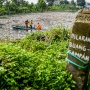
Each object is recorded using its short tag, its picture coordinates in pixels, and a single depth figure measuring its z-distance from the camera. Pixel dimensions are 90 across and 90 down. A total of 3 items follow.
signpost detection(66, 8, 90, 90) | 3.06
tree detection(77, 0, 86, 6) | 81.62
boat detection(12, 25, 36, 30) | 23.76
